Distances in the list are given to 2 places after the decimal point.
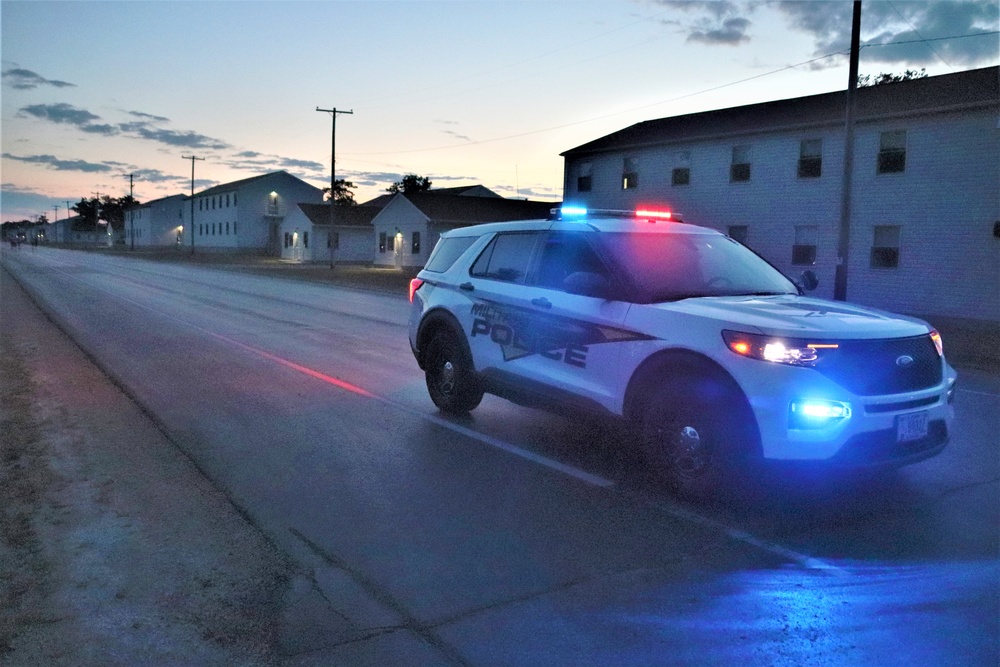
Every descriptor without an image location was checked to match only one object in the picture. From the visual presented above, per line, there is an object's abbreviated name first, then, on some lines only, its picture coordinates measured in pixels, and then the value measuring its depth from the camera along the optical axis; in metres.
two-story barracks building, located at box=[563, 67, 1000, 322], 23.23
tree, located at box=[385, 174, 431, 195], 103.74
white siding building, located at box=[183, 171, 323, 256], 86.31
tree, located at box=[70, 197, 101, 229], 167.62
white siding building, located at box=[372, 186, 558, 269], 50.38
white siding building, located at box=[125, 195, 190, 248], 121.09
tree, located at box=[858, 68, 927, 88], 51.66
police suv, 4.82
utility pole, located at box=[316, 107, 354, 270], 47.12
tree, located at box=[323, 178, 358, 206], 109.19
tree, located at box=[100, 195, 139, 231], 149.00
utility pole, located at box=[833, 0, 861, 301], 18.59
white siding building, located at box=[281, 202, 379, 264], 67.19
